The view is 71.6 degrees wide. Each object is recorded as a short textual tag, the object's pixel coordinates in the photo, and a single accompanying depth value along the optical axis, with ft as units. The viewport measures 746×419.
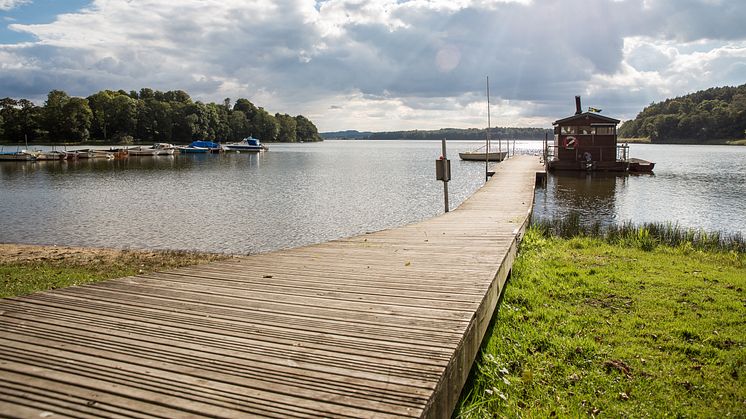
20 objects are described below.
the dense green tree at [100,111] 364.99
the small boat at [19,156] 207.31
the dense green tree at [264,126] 515.09
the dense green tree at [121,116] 372.17
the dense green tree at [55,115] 333.42
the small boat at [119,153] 254.68
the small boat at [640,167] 137.59
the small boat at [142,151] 269.48
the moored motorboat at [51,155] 211.16
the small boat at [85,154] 231.50
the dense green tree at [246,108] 528.63
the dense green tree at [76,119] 333.60
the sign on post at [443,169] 47.55
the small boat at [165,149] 284.18
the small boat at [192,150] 319.68
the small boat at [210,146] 331.36
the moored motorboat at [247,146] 344.08
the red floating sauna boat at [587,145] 132.36
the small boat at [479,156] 208.95
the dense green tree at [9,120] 332.12
